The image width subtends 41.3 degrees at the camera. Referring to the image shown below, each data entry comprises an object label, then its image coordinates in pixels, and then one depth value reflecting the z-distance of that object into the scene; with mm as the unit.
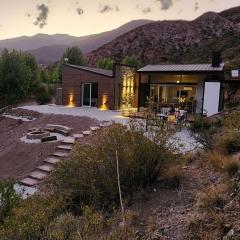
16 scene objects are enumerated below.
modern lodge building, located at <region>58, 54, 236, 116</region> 20578
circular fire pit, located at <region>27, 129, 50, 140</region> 14865
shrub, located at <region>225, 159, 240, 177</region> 6312
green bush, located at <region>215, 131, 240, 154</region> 7698
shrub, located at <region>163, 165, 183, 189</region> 6809
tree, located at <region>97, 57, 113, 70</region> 45062
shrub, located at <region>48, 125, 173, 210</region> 6668
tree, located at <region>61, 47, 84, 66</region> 46719
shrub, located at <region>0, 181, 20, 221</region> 6137
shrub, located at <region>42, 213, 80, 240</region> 4495
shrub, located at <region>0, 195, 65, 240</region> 4672
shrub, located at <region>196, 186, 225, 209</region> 5312
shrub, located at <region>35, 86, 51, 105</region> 33156
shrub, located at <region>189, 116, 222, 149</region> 8713
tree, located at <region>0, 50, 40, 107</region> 31406
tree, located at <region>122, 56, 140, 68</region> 43550
